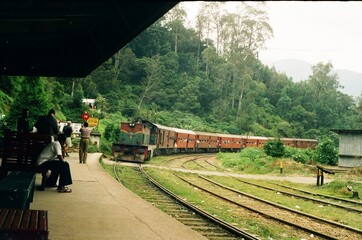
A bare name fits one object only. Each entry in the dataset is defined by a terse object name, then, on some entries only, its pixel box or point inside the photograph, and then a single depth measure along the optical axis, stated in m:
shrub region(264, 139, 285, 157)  30.89
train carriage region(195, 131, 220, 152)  42.62
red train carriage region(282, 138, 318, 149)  51.75
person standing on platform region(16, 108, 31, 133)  11.38
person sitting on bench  8.36
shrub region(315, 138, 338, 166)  32.25
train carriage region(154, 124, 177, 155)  30.78
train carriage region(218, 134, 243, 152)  47.07
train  25.34
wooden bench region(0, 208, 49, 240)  3.70
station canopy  6.36
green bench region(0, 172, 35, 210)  5.11
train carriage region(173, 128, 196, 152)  36.66
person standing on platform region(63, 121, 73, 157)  16.13
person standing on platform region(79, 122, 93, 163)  15.37
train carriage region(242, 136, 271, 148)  50.44
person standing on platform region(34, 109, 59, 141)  10.42
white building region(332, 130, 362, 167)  28.20
